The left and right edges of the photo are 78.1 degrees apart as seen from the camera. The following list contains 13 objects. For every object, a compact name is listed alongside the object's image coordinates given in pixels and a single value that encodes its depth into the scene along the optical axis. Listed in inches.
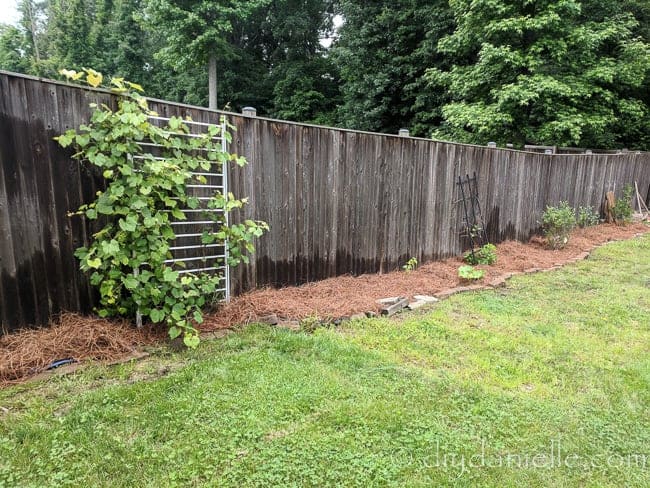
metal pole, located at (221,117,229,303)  130.4
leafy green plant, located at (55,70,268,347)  103.3
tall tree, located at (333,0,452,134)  577.0
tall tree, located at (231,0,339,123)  763.4
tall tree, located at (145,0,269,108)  663.1
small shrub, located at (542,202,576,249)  268.8
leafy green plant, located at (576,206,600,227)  316.5
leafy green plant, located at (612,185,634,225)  357.1
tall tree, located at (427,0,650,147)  364.5
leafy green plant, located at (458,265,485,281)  192.1
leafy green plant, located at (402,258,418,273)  204.7
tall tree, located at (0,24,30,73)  1069.0
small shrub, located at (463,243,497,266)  227.1
